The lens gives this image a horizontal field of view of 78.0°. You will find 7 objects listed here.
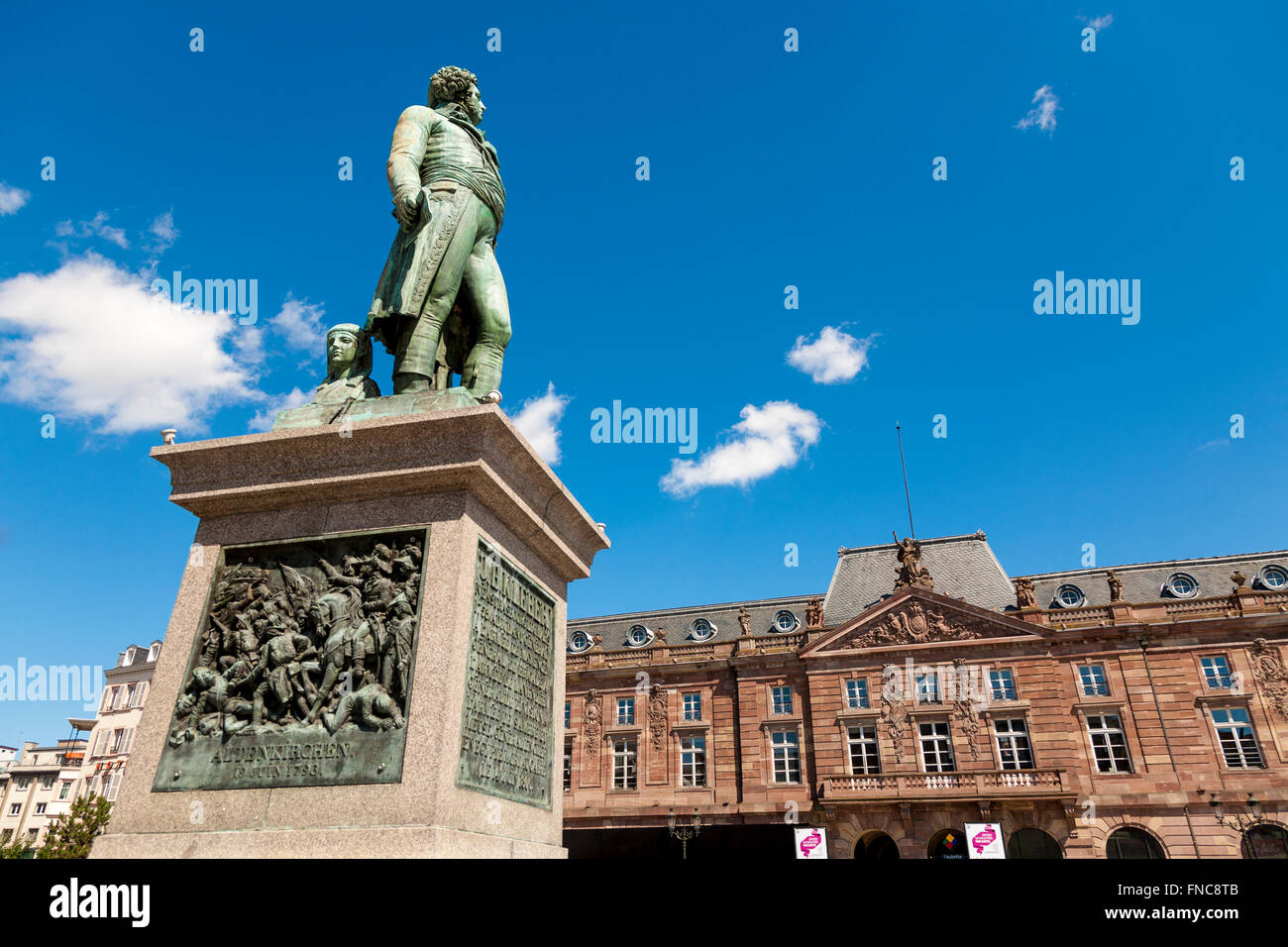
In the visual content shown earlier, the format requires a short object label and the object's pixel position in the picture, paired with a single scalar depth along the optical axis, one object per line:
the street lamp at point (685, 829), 34.26
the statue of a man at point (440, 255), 5.80
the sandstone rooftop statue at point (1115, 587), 37.44
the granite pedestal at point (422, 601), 4.16
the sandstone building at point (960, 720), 33.44
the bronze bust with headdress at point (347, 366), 5.72
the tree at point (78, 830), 35.00
